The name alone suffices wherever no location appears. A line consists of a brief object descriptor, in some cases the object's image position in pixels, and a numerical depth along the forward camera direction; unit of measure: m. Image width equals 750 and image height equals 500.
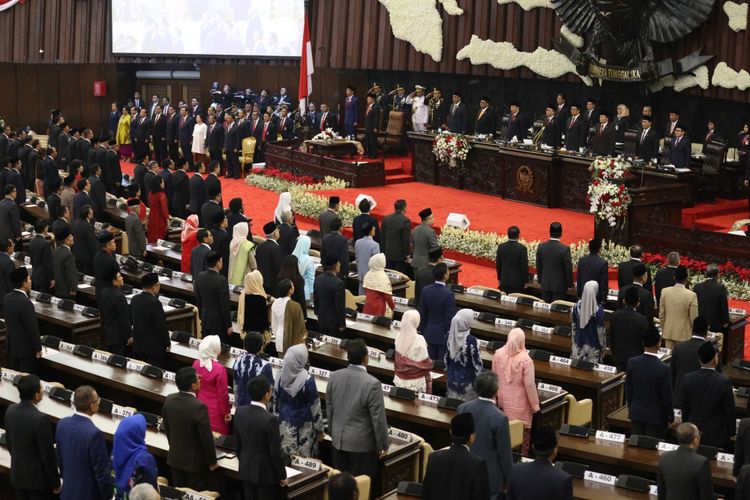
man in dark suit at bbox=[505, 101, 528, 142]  18.00
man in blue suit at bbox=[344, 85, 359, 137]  21.81
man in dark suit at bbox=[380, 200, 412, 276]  12.28
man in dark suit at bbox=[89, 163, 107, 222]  14.87
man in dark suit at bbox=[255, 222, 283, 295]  10.94
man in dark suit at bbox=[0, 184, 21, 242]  13.41
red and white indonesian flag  20.70
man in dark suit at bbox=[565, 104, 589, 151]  16.89
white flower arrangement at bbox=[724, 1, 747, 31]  15.72
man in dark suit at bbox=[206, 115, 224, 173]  21.20
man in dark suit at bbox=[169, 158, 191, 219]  15.90
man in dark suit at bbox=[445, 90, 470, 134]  18.84
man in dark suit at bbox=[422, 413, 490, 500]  5.81
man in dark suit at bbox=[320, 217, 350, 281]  11.27
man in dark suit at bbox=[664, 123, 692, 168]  15.64
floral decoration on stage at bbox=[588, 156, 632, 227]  13.68
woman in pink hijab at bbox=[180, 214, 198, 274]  11.99
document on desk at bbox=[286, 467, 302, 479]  6.66
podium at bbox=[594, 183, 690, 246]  13.89
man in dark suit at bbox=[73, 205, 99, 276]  12.34
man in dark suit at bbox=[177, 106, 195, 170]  22.25
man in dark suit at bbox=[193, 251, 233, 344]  9.55
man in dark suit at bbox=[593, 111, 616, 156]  16.41
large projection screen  23.72
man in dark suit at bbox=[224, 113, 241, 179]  20.98
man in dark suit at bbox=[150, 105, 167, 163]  22.89
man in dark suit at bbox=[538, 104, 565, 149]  17.47
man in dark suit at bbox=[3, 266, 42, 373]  8.96
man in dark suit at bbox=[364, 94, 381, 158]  20.80
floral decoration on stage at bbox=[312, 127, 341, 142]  20.25
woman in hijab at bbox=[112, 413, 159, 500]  6.29
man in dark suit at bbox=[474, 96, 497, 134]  18.47
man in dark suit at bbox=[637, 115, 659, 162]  15.73
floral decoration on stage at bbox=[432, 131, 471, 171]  18.12
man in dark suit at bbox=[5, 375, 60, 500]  6.65
